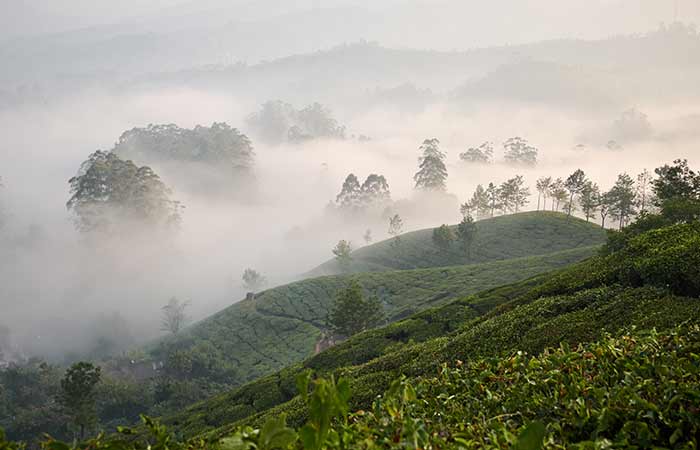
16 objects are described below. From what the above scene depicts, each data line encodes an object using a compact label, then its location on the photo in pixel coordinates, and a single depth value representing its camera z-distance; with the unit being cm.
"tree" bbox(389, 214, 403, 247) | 9281
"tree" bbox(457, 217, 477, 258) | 7893
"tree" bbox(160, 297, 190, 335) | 7844
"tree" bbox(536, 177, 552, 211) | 9524
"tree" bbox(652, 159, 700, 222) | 2916
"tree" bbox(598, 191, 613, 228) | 7619
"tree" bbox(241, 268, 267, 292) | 9269
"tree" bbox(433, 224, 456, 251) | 8200
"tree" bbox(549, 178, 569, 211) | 8888
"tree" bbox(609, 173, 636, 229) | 7444
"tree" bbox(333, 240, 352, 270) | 8794
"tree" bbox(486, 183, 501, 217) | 9975
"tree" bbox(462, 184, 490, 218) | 10138
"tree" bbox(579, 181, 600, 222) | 7850
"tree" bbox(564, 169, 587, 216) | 8250
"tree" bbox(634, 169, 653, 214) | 8296
